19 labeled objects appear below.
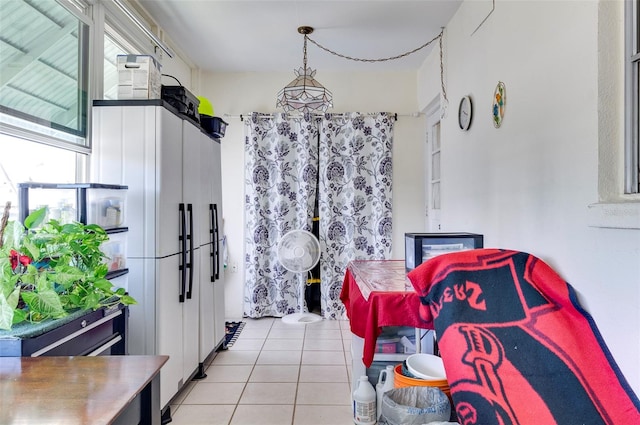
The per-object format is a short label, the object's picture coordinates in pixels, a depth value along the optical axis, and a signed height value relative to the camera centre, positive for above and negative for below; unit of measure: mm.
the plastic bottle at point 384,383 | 2070 -966
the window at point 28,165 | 1859 +268
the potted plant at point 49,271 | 1289 -219
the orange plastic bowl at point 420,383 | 1917 -883
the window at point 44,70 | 1829 +783
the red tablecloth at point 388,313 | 1857 -503
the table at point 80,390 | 853 -457
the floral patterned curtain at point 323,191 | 4238 +243
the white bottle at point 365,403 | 2086 -1068
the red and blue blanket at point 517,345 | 1316 -524
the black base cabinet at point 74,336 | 1232 -466
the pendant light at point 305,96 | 3014 +953
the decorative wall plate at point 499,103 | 2277 +678
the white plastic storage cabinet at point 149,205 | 2174 +44
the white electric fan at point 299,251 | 3887 -402
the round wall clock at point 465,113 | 2791 +768
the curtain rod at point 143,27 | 2326 +1282
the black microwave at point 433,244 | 2104 -186
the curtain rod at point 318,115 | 4248 +1125
